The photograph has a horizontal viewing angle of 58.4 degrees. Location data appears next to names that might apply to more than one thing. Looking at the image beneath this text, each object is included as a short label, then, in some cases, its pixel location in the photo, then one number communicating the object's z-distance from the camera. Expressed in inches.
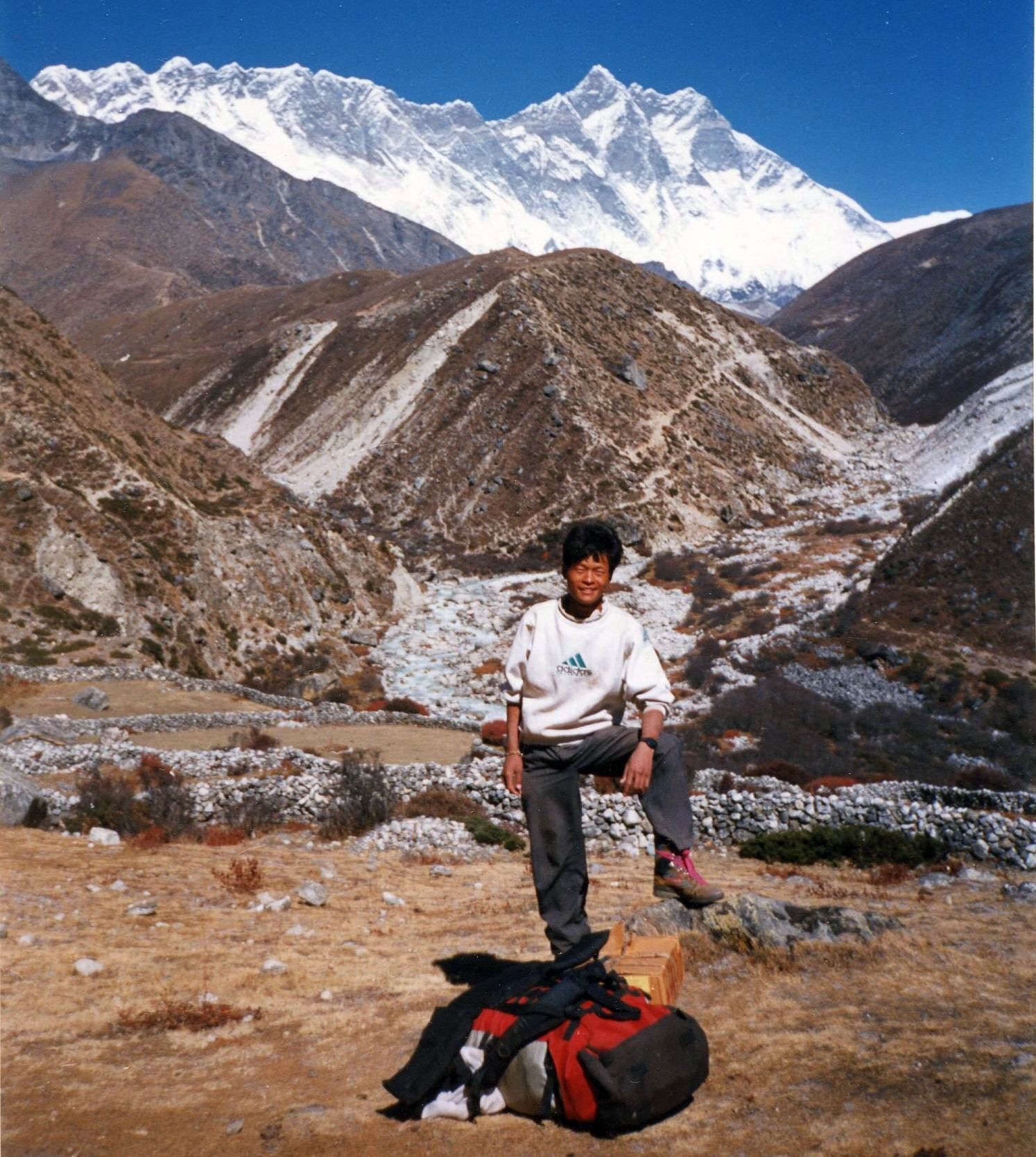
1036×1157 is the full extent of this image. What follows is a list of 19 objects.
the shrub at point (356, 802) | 474.0
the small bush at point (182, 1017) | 227.1
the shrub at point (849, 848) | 408.8
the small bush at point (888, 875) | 380.5
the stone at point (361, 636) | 1487.5
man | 214.7
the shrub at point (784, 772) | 656.4
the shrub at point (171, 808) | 440.8
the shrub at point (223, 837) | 437.4
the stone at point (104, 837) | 406.3
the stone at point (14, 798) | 421.7
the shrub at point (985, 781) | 680.4
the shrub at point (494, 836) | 468.1
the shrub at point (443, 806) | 514.6
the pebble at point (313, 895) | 340.5
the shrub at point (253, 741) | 677.9
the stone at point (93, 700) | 829.8
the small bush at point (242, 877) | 350.6
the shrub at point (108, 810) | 432.1
